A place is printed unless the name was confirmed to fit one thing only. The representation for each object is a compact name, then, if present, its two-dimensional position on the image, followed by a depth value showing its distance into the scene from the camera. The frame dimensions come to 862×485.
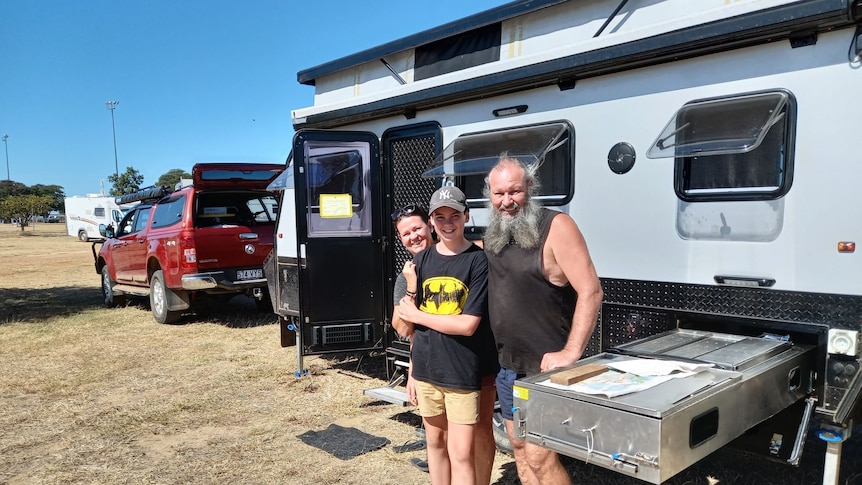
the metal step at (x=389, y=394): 4.66
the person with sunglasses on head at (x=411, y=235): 3.08
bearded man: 2.50
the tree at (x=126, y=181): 76.62
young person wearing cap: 2.77
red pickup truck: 8.41
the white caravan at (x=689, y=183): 2.12
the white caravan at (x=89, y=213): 34.25
